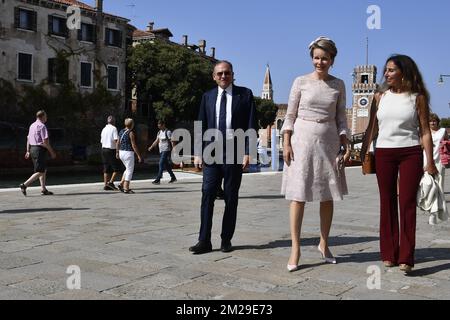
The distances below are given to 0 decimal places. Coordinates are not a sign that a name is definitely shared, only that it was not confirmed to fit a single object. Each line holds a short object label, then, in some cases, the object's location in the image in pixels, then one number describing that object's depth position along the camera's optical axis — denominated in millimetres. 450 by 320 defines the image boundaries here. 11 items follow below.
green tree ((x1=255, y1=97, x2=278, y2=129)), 66375
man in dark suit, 5250
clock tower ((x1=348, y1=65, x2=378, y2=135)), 105938
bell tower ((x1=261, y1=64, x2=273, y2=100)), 141125
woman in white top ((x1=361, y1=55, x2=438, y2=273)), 4477
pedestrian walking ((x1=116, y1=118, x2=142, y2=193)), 11523
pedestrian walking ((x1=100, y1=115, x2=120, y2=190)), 12047
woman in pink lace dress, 4484
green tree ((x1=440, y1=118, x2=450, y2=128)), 95275
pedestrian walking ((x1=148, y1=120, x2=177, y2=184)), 14359
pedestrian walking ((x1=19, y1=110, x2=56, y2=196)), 10688
